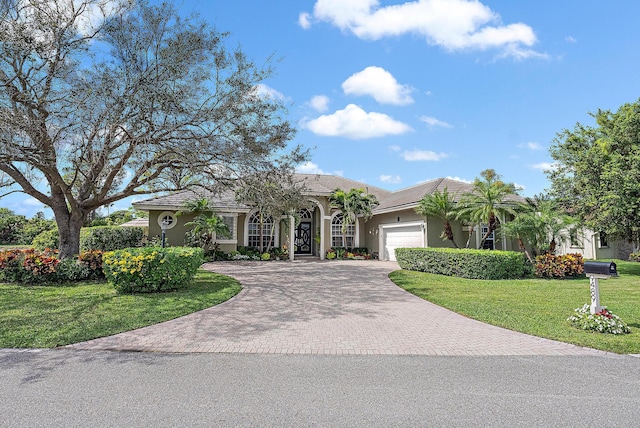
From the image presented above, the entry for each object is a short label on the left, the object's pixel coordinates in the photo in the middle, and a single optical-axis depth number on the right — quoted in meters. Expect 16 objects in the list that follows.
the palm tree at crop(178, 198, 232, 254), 17.89
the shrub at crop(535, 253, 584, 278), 13.68
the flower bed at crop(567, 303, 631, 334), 6.21
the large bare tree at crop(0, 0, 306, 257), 9.35
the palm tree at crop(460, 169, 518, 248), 14.40
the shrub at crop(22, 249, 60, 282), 10.59
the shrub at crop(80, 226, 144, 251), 17.23
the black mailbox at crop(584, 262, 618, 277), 6.33
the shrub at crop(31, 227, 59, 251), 23.23
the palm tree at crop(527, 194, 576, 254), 13.56
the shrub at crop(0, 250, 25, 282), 10.69
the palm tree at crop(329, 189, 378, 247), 21.06
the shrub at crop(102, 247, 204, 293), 9.11
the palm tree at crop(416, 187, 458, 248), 16.20
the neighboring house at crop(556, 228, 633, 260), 24.06
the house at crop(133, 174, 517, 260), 18.37
